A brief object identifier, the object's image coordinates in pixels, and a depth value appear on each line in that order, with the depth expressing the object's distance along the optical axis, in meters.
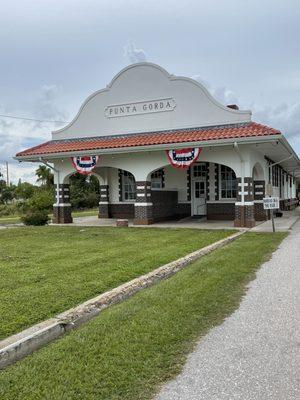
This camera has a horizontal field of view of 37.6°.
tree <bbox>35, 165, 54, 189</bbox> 53.56
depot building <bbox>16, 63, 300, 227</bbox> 19.00
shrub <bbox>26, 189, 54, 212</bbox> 23.75
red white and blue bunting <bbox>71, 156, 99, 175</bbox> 21.31
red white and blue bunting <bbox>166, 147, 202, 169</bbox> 19.05
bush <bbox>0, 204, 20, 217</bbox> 43.27
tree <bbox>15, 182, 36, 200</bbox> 47.69
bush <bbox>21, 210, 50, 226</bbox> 22.14
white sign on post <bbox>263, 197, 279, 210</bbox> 16.52
